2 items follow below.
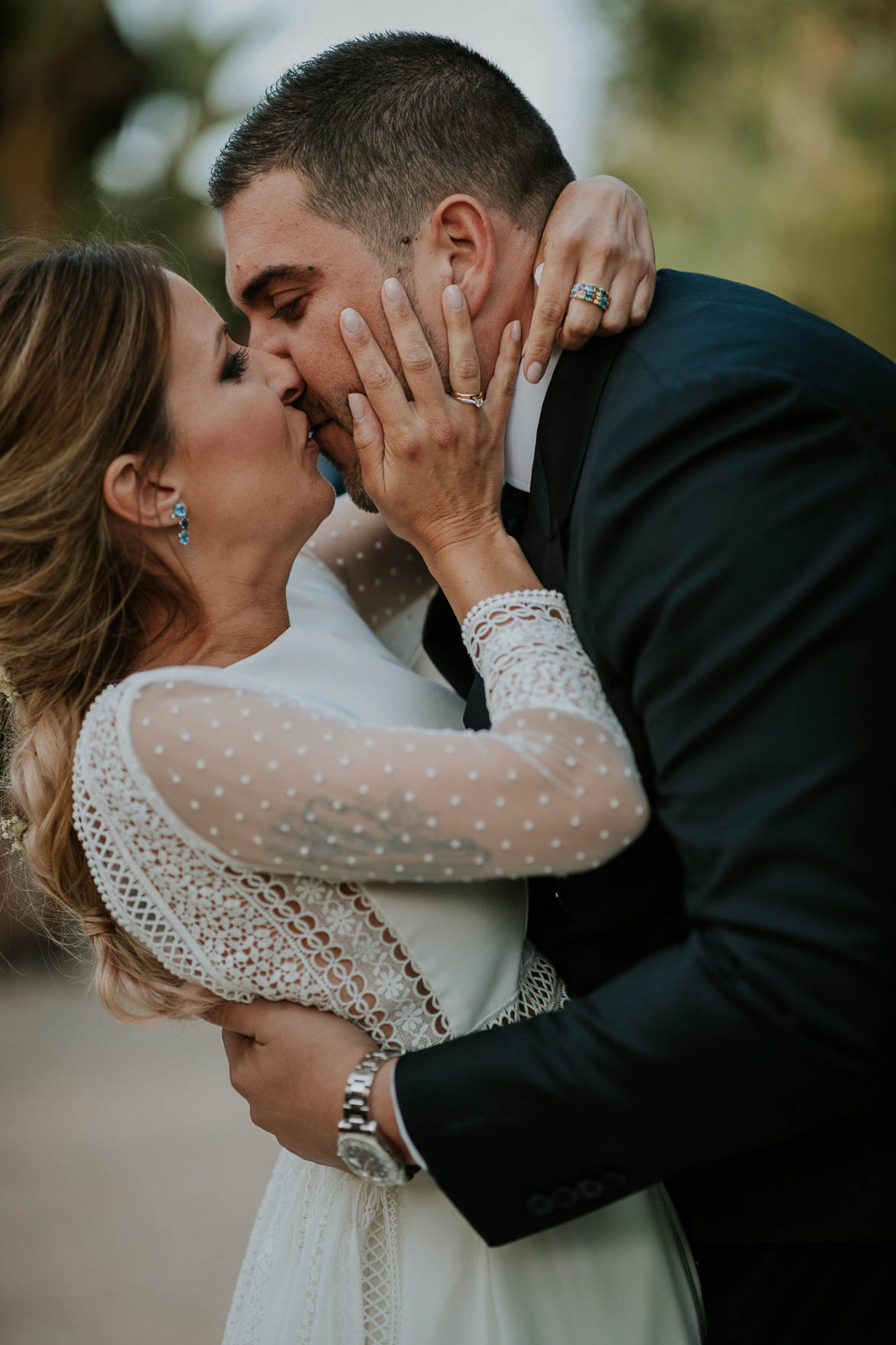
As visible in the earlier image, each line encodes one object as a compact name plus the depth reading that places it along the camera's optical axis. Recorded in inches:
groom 55.8
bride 58.0
